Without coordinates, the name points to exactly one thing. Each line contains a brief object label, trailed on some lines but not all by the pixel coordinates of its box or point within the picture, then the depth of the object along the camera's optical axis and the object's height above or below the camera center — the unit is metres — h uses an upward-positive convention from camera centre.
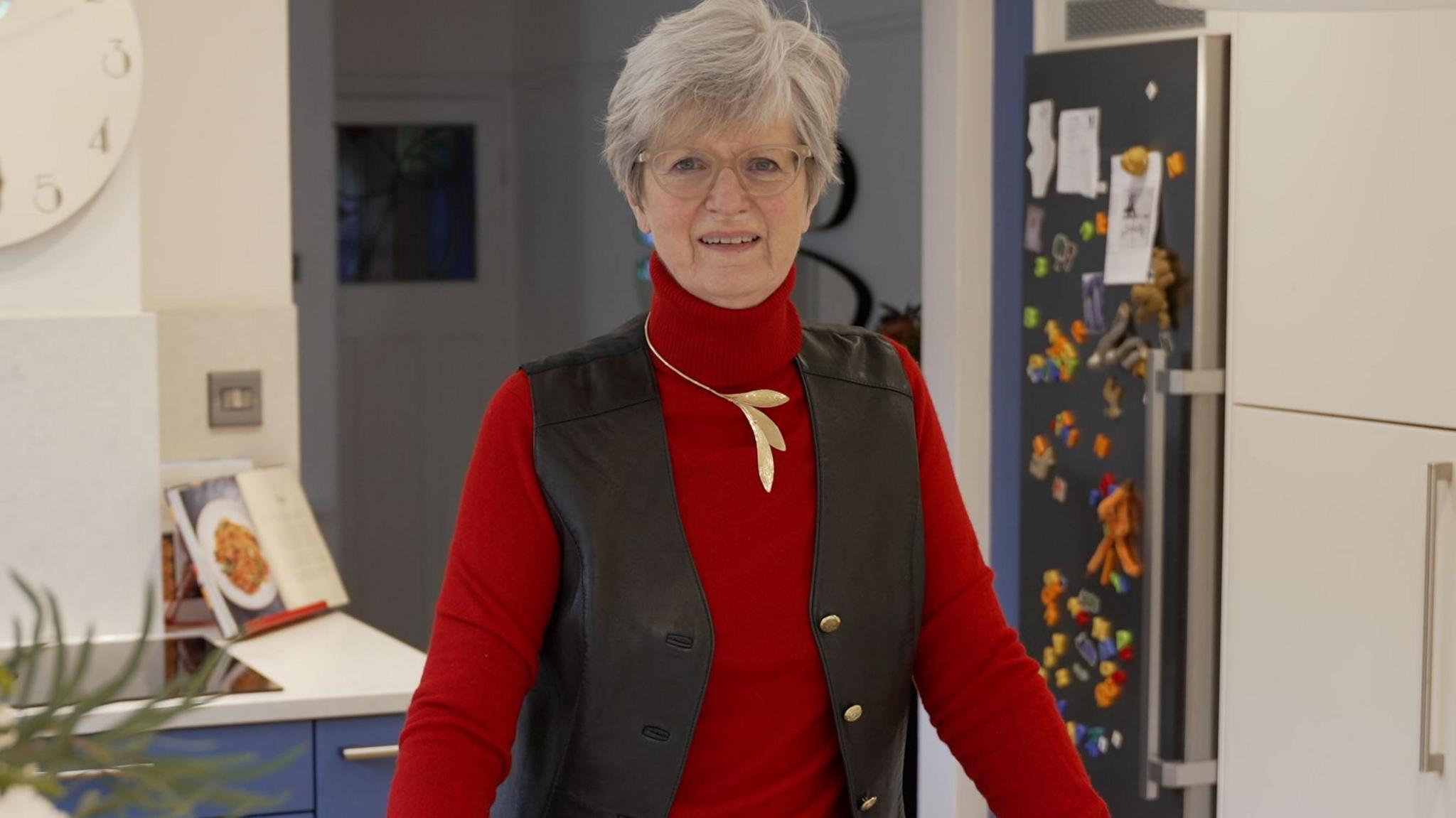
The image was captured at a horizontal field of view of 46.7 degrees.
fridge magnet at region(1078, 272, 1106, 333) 3.32 -0.03
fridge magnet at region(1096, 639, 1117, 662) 3.29 -0.72
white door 6.77 -0.49
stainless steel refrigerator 3.04 -0.30
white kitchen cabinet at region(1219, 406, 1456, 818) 2.54 -0.54
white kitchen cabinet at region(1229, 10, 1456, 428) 2.50 +0.11
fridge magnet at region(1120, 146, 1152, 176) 3.14 +0.23
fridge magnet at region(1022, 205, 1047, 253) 3.53 +0.12
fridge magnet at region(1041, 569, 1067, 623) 3.48 -0.64
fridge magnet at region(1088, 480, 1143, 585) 3.21 -0.46
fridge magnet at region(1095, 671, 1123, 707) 3.28 -0.80
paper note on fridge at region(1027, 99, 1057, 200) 3.47 +0.28
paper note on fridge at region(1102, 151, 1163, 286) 3.13 +0.11
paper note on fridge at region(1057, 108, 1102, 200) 3.31 +0.26
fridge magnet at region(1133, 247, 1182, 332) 3.08 -0.01
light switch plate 2.80 -0.19
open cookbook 2.57 -0.42
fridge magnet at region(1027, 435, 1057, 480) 3.51 -0.36
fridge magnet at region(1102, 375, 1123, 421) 3.27 -0.22
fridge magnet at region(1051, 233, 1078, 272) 3.41 +0.06
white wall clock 2.44 +0.27
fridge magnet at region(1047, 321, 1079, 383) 3.41 -0.14
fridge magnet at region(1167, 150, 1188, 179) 3.04 +0.21
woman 1.35 -0.22
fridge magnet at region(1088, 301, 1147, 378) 3.18 -0.13
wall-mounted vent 3.22 +0.53
